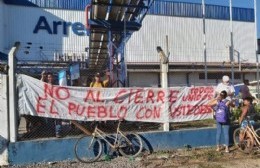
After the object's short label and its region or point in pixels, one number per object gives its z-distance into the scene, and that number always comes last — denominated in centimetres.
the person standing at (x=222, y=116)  1062
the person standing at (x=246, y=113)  1070
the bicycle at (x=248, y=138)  1039
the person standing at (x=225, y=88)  1171
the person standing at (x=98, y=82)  1149
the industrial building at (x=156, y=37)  3475
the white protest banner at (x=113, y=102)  981
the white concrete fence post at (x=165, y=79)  1090
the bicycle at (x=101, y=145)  980
